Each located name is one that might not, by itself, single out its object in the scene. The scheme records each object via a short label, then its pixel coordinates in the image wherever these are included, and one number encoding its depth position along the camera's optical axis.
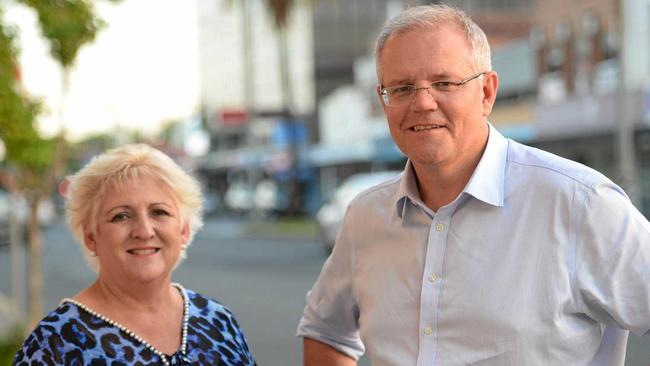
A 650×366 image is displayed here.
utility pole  17.39
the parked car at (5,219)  27.53
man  2.42
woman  2.85
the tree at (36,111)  7.36
